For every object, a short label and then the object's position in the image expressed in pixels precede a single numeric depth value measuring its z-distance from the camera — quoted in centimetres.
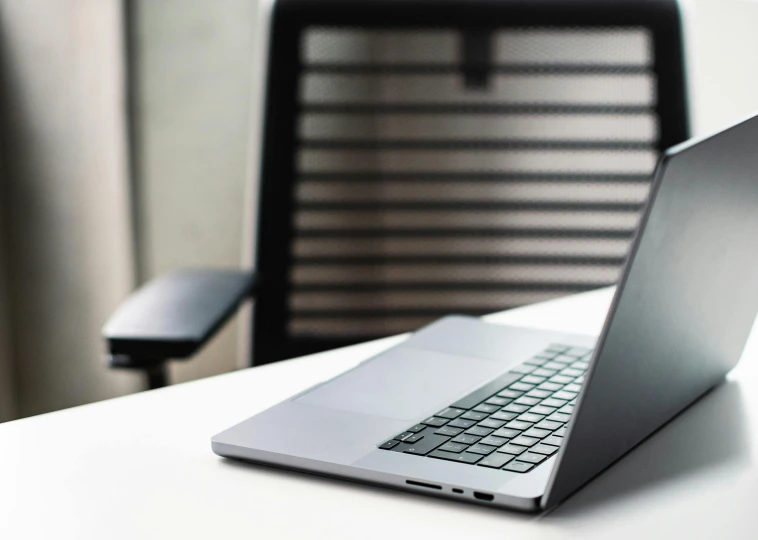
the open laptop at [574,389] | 133
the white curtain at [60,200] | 328
